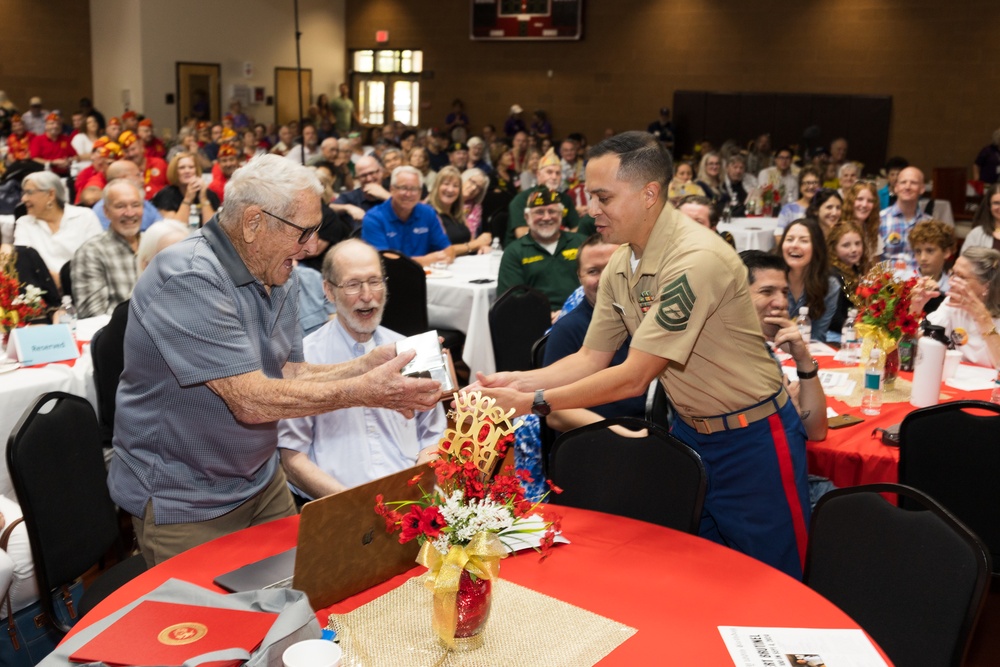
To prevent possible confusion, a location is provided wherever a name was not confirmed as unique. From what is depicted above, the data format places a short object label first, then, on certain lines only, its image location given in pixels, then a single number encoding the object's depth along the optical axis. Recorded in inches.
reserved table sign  154.2
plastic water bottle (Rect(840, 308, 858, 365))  174.1
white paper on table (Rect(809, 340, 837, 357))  177.9
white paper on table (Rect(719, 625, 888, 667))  69.6
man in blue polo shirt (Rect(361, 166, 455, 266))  260.4
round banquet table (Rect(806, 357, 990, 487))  127.6
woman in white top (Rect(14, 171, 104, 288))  237.5
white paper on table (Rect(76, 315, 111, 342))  176.2
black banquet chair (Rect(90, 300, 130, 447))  144.1
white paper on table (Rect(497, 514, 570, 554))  82.7
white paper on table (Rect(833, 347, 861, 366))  170.4
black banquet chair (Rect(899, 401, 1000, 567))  119.5
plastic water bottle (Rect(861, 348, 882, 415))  143.4
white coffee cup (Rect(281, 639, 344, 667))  61.0
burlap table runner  69.6
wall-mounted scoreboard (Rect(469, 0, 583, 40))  709.3
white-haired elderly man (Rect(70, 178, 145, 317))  197.2
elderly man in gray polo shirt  84.7
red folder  63.2
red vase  69.3
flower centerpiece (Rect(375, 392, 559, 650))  66.9
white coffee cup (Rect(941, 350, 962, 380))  157.6
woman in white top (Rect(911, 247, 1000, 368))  160.7
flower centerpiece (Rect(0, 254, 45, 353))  158.6
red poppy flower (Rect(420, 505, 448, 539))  67.1
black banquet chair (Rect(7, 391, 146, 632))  95.7
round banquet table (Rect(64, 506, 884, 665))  73.7
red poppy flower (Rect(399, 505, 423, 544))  67.7
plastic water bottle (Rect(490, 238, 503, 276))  263.6
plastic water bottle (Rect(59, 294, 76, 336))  181.4
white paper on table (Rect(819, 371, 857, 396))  153.1
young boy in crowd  214.7
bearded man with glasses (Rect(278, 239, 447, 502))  111.6
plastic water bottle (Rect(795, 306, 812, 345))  172.9
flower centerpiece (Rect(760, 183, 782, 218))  400.2
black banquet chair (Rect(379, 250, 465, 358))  215.5
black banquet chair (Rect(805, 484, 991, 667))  79.4
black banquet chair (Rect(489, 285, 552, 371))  187.5
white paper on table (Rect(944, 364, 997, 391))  154.8
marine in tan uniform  99.7
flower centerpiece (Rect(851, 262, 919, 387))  146.9
